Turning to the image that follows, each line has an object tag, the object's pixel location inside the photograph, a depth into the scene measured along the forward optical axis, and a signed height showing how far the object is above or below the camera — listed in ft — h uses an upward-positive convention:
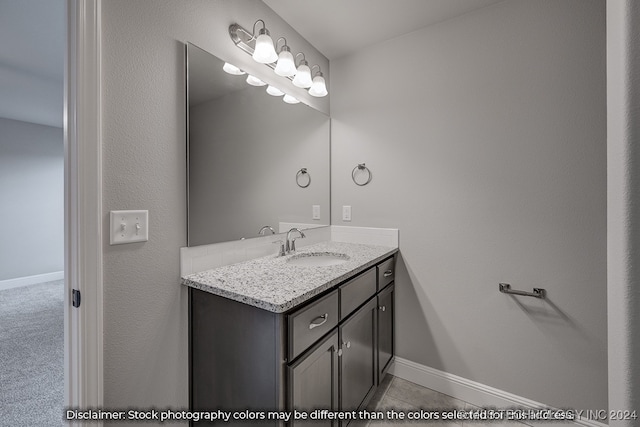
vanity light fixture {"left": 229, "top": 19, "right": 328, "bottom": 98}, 4.63 +2.94
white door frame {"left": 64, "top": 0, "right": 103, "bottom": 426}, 2.95 +0.16
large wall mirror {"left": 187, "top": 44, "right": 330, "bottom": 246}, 4.10 +1.07
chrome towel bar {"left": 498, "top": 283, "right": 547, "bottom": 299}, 4.91 -1.53
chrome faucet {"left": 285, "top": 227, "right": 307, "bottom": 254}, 5.79 -0.69
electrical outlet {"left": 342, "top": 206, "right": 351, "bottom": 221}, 7.09 -0.04
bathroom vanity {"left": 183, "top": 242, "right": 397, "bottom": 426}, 3.13 -1.70
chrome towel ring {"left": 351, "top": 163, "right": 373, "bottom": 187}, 6.76 +0.95
